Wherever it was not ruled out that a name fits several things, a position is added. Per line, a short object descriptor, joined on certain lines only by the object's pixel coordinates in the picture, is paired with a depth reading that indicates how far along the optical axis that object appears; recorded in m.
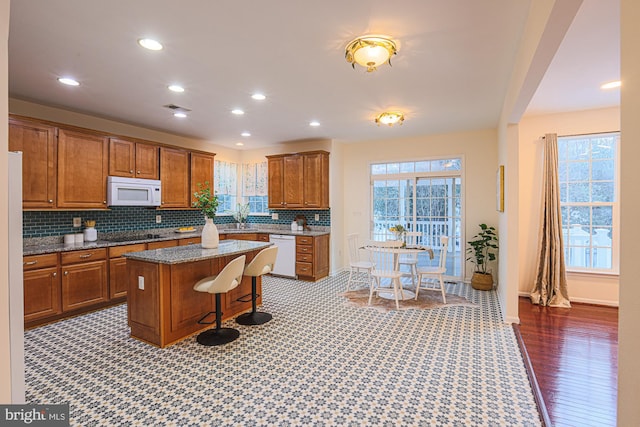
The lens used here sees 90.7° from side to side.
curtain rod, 4.27
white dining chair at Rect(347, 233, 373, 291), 4.94
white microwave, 4.51
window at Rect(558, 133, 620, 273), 4.34
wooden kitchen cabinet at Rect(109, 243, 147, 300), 4.27
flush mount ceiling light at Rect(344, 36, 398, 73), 2.46
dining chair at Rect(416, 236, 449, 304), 4.43
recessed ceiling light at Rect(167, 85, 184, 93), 3.47
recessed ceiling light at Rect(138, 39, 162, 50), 2.51
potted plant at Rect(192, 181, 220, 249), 3.65
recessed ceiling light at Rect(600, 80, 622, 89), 3.42
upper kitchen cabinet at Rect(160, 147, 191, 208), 5.34
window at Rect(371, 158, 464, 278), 5.73
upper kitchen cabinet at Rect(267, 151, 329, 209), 6.08
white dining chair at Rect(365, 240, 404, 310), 4.29
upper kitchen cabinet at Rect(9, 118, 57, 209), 3.63
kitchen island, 3.07
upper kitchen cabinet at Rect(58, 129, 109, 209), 4.04
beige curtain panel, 4.39
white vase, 3.64
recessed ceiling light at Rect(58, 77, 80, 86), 3.24
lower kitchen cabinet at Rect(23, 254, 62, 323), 3.48
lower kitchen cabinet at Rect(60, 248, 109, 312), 3.82
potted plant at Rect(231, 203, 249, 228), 7.15
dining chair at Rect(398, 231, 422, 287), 4.89
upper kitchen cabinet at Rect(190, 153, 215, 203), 5.79
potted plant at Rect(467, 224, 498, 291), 5.08
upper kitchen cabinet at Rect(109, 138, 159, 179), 4.61
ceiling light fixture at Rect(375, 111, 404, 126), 4.30
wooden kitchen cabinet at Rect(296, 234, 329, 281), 5.80
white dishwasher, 5.99
